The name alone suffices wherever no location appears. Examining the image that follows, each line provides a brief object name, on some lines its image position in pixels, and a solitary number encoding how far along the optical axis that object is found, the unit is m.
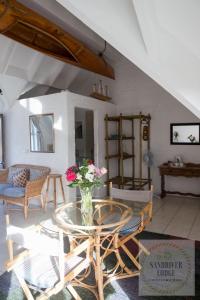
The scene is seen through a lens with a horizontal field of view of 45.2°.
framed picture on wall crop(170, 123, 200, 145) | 5.38
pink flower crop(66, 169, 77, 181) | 2.25
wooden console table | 5.09
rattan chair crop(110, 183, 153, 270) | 2.51
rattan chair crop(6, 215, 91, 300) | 1.60
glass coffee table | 2.09
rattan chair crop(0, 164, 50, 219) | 4.10
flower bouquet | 2.28
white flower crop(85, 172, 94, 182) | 2.28
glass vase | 2.29
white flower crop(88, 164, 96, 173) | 2.30
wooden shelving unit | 5.57
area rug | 2.17
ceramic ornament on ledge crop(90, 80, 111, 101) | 5.54
